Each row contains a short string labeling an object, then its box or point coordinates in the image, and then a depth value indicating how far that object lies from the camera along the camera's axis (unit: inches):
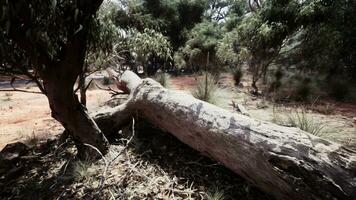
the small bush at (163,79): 316.3
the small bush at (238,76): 351.6
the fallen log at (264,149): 65.9
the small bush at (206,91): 189.8
